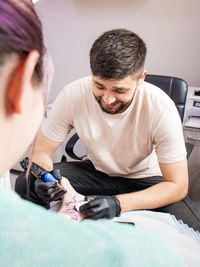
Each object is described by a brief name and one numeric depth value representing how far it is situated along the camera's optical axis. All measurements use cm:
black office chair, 141
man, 105
